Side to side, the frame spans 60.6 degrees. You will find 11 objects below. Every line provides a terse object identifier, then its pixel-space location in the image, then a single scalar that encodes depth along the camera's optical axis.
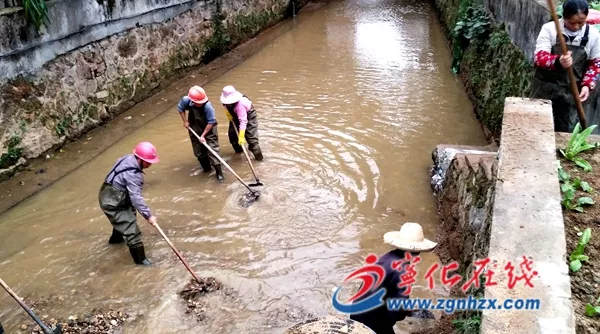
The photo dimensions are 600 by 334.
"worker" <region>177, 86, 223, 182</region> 7.10
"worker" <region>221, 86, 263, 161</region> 7.31
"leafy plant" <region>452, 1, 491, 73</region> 10.06
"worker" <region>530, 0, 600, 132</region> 4.75
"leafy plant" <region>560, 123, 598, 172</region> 4.23
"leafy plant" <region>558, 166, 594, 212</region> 3.70
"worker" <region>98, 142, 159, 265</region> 5.48
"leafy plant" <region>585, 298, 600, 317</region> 2.85
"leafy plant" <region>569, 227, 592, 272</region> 3.14
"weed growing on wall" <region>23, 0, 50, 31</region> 7.25
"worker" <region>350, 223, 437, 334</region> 3.68
